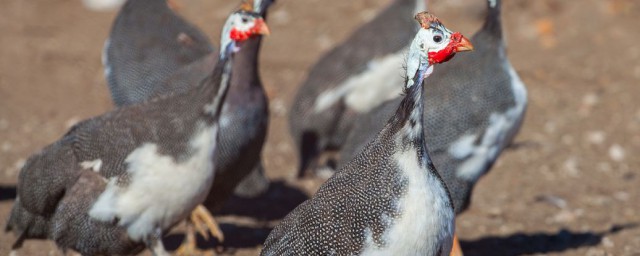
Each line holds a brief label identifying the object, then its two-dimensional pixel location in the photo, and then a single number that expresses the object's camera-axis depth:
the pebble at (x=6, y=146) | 16.11
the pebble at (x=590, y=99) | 18.08
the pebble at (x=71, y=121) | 17.39
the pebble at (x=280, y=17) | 22.53
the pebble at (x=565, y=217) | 13.44
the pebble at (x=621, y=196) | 14.31
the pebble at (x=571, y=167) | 15.56
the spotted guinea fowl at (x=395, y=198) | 8.29
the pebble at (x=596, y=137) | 16.64
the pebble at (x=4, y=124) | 17.33
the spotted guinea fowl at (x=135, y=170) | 10.14
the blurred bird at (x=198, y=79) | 12.34
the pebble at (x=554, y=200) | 14.11
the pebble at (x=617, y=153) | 15.95
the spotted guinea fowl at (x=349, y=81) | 14.42
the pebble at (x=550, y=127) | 17.33
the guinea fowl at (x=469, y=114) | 11.37
